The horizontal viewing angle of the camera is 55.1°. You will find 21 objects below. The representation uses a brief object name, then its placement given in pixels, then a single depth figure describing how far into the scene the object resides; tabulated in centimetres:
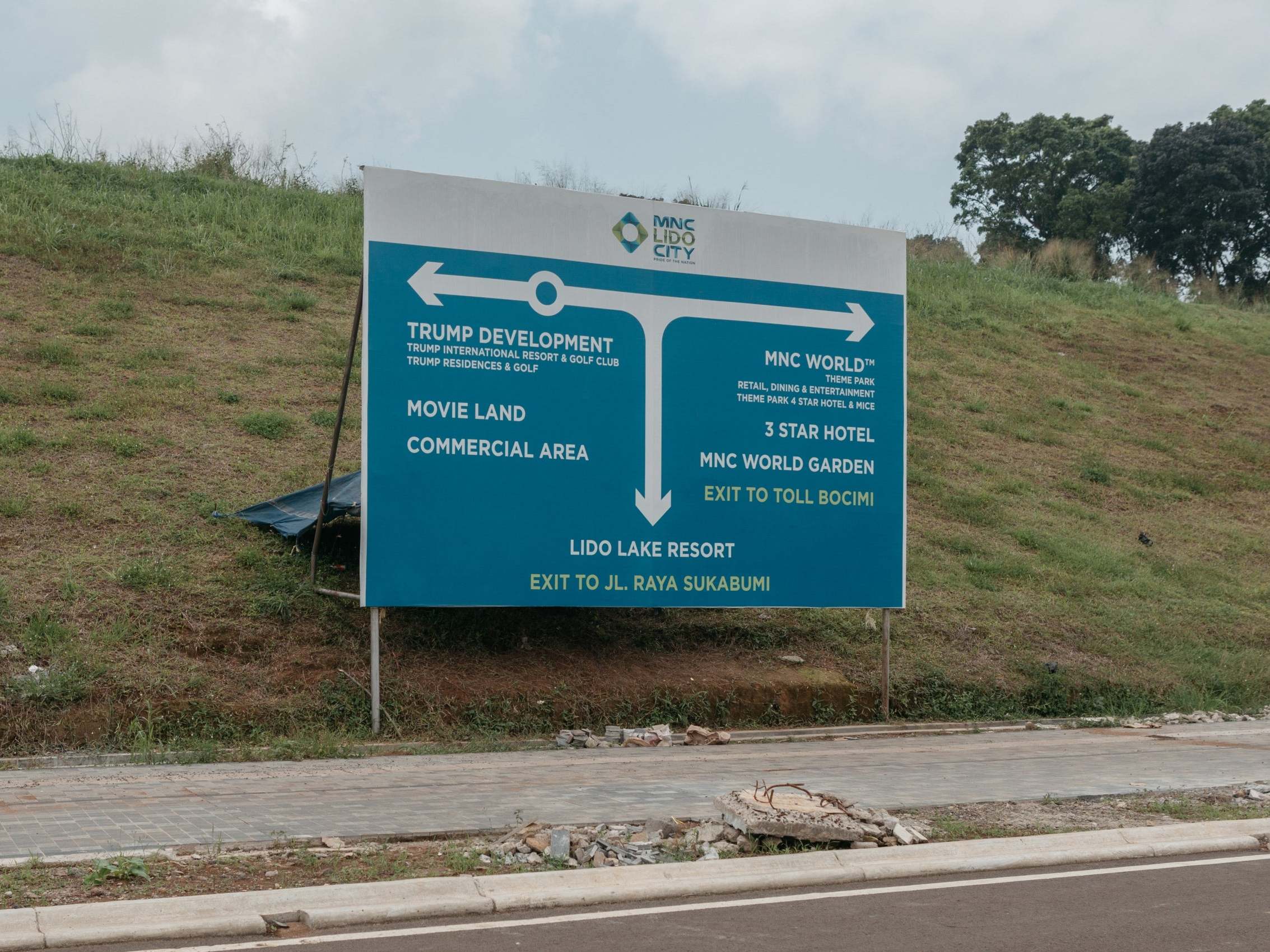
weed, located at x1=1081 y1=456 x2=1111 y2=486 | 2209
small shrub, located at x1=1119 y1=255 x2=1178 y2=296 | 3622
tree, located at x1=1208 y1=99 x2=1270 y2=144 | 4994
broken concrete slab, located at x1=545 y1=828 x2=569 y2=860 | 638
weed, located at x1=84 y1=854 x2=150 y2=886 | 563
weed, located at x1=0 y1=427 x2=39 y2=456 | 1439
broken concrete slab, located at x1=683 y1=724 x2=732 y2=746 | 1170
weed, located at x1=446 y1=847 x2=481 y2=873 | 611
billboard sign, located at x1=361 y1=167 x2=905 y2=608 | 1131
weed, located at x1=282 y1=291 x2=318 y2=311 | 2111
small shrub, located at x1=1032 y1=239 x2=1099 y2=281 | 3544
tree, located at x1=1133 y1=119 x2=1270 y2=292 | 4725
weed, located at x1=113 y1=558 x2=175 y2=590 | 1201
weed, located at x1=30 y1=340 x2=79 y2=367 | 1708
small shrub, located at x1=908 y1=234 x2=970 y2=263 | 3353
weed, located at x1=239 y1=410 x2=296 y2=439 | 1623
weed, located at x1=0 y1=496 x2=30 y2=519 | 1290
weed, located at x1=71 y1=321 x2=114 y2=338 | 1816
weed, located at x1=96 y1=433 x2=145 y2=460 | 1478
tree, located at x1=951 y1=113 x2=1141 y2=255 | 5088
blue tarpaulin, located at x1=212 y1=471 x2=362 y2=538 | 1274
